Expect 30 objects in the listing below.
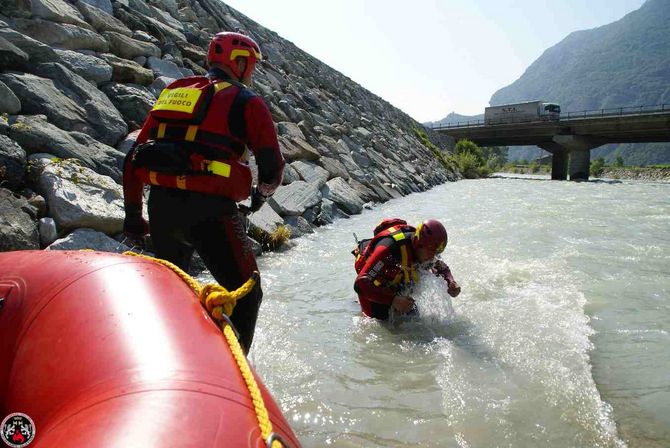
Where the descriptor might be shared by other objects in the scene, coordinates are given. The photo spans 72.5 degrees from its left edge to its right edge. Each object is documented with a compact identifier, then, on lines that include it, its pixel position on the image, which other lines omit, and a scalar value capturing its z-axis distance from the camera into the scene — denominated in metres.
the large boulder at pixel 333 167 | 10.86
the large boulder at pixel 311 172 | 9.48
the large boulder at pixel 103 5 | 8.18
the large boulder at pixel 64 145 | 4.73
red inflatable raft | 1.02
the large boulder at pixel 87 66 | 6.51
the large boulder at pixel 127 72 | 7.15
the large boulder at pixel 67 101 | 5.31
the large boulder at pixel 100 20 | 7.70
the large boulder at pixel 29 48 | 5.71
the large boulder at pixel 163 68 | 7.93
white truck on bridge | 40.67
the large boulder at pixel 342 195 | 10.04
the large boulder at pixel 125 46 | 7.70
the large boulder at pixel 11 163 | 4.16
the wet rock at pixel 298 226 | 7.64
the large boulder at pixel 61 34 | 6.51
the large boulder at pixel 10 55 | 5.38
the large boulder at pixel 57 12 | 6.72
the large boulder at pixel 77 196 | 4.32
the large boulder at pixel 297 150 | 9.70
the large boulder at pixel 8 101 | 4.86
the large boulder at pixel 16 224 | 3.65
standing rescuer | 2.51
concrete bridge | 31.03
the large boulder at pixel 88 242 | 4.05
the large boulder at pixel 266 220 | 6.69
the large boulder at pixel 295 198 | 7.83
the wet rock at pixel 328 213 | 8.85
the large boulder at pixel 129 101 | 6.57
